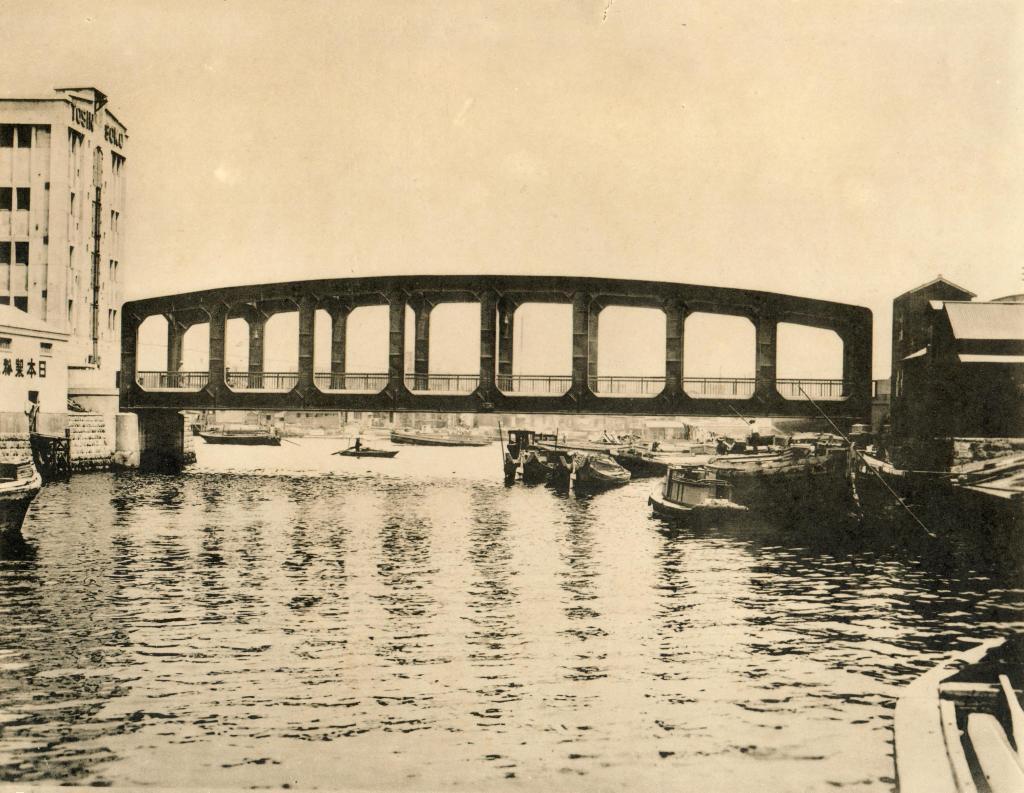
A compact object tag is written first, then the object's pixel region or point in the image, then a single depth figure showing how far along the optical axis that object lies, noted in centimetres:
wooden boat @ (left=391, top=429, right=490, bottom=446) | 7812
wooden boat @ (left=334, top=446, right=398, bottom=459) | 6105
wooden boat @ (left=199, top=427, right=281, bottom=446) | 7394
